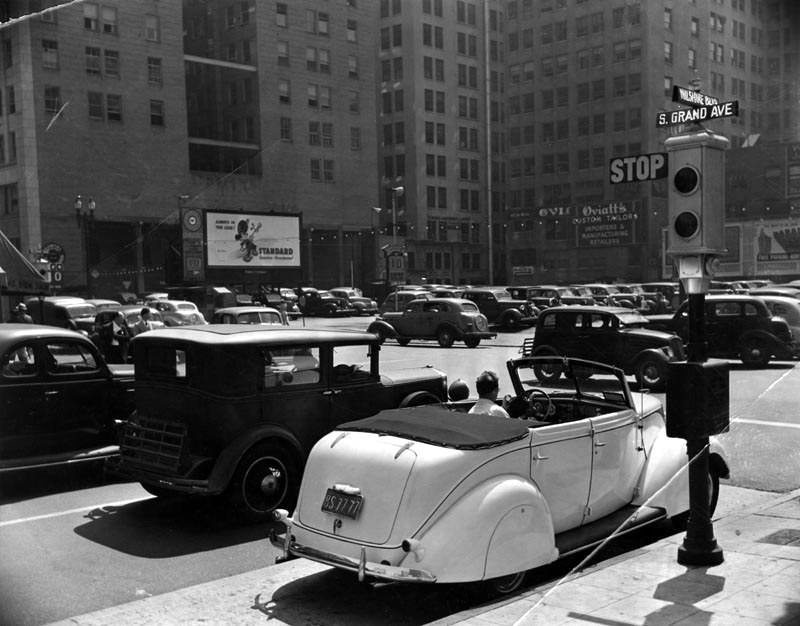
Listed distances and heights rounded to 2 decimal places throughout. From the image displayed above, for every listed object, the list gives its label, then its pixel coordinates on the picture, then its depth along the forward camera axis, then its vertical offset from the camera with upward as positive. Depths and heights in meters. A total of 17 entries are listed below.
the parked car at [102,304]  21.49 -0.54
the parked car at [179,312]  21.00 -0.81
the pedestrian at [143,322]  16.97 -0.87
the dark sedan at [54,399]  7.23 -1.12
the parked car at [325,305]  43.50 -1.47
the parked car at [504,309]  29.86 -1.32
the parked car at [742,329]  16.69 -1.33
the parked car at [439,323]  23.96 -1.48
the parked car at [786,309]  17.77 -0.95
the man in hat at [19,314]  14.77 -0.53
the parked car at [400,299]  27.64 -0.79
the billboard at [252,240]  37.91 +2.16
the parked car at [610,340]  14.21 -1.33
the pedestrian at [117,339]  15.88 -1.15
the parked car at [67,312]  20.14 -0.70
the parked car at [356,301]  44.53 -1.31
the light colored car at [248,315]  17.72 -0.78
